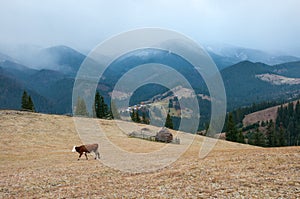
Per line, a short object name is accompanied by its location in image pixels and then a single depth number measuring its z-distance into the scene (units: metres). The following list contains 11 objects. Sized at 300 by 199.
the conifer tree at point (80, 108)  113.38
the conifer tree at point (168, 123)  120.41
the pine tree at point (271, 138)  117.25
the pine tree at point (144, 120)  130.12
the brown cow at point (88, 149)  39.69
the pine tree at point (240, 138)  109.94
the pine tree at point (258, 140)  118.44
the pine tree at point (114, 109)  74.71
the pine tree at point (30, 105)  104.38
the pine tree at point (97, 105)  116.31
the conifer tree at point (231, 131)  109.89
